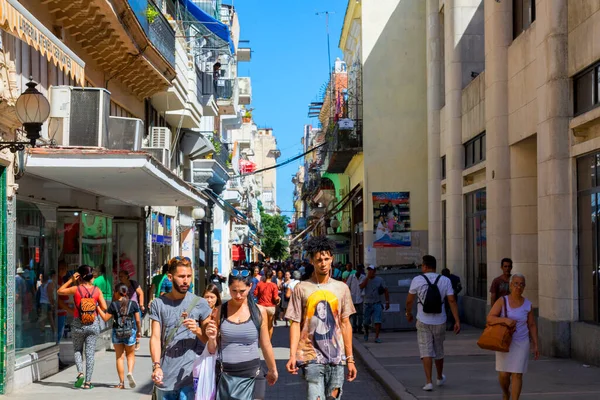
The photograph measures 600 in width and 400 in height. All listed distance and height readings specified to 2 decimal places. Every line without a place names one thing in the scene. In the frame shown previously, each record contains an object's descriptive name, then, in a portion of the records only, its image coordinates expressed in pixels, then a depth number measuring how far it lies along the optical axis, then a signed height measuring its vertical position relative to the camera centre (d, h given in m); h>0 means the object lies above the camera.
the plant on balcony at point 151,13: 20.61 +4.99
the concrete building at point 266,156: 137.12 +12.82
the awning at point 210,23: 29.02 +6.70
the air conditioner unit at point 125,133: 17.92 +2.08
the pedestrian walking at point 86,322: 13.62 -1.09
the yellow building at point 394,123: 35.03 +4.38
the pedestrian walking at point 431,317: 12.32 -0.95
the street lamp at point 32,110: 10.99 +1.55
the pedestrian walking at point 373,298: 20.48 -1.19
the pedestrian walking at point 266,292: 21.91 -1.11
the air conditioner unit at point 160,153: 21.77 +2.07
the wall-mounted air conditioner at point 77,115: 15.23 +2.05
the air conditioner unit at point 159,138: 25.08 +2.77
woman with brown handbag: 10.16 -1.00
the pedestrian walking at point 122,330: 13.64 -1.21
